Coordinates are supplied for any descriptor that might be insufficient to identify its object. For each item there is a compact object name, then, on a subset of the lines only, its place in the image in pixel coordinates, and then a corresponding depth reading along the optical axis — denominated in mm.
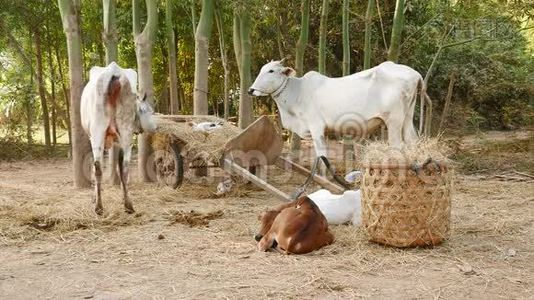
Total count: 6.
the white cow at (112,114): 5621
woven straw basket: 4141
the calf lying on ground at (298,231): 4152
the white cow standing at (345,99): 6945
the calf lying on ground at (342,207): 5047
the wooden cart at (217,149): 6641
